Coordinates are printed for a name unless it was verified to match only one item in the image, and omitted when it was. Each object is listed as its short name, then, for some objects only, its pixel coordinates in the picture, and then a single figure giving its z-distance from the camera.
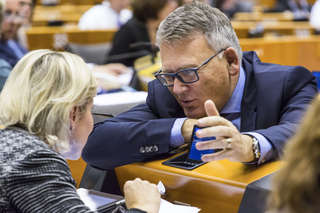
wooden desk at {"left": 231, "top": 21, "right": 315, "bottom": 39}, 10.93
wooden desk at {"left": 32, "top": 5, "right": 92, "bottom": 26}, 16.12
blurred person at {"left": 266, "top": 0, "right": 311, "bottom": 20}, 22.53
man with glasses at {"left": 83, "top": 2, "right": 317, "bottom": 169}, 3.35
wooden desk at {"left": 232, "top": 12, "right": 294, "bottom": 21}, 15.56
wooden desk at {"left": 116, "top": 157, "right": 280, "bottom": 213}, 2.68
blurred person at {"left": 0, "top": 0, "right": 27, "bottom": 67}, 7.82
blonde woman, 2.64
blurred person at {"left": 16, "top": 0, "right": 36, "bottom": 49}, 8.64
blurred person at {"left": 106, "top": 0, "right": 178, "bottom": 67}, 9.10
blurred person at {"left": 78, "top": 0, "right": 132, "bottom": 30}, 12.70
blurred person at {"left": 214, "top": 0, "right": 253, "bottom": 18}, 17.03
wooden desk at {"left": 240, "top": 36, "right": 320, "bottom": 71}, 8.83
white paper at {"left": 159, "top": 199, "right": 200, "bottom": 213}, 2.79
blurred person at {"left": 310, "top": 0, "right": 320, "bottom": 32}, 11.52
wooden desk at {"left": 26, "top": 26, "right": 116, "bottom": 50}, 12.52
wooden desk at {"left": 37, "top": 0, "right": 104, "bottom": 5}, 24.30
